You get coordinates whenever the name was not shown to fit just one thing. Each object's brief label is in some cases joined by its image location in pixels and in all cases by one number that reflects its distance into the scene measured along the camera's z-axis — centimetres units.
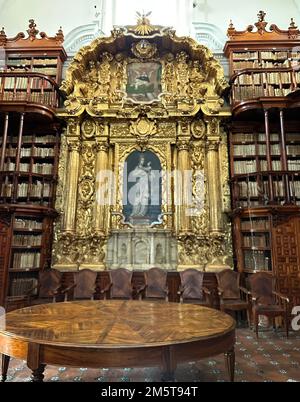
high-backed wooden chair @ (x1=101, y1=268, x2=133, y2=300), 459
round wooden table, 171
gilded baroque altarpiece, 559
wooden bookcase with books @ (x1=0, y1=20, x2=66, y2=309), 514
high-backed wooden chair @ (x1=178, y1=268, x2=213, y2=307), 448
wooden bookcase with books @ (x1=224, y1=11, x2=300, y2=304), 499
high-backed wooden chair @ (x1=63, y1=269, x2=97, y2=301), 463
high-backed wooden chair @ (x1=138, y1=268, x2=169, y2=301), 462
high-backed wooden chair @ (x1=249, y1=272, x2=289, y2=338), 442
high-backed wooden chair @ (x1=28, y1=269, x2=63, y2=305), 464
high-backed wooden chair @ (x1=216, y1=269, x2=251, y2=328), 439
